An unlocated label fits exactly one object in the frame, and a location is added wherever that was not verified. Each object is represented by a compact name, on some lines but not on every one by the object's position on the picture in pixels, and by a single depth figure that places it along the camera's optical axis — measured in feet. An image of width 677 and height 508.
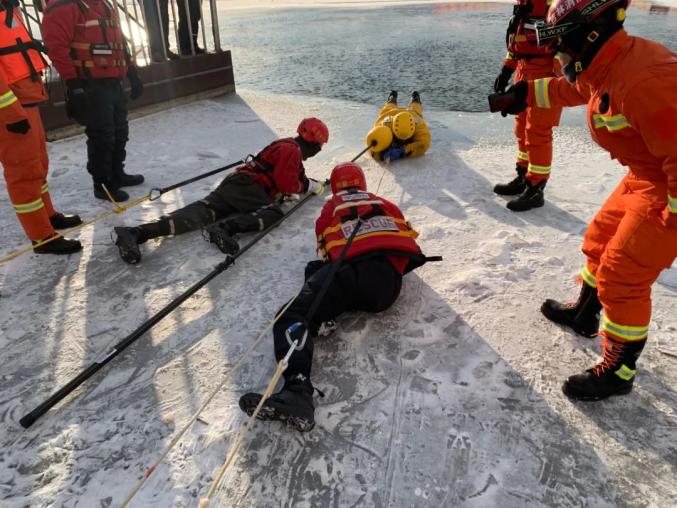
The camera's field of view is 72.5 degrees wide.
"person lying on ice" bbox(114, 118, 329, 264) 11.18
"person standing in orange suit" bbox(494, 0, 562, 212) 12.14
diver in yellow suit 16.69
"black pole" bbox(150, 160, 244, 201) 11.35
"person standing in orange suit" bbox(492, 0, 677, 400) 5.36
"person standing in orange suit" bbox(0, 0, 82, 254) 9.78
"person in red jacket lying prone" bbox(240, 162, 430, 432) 6.37
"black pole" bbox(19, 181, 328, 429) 6.57
